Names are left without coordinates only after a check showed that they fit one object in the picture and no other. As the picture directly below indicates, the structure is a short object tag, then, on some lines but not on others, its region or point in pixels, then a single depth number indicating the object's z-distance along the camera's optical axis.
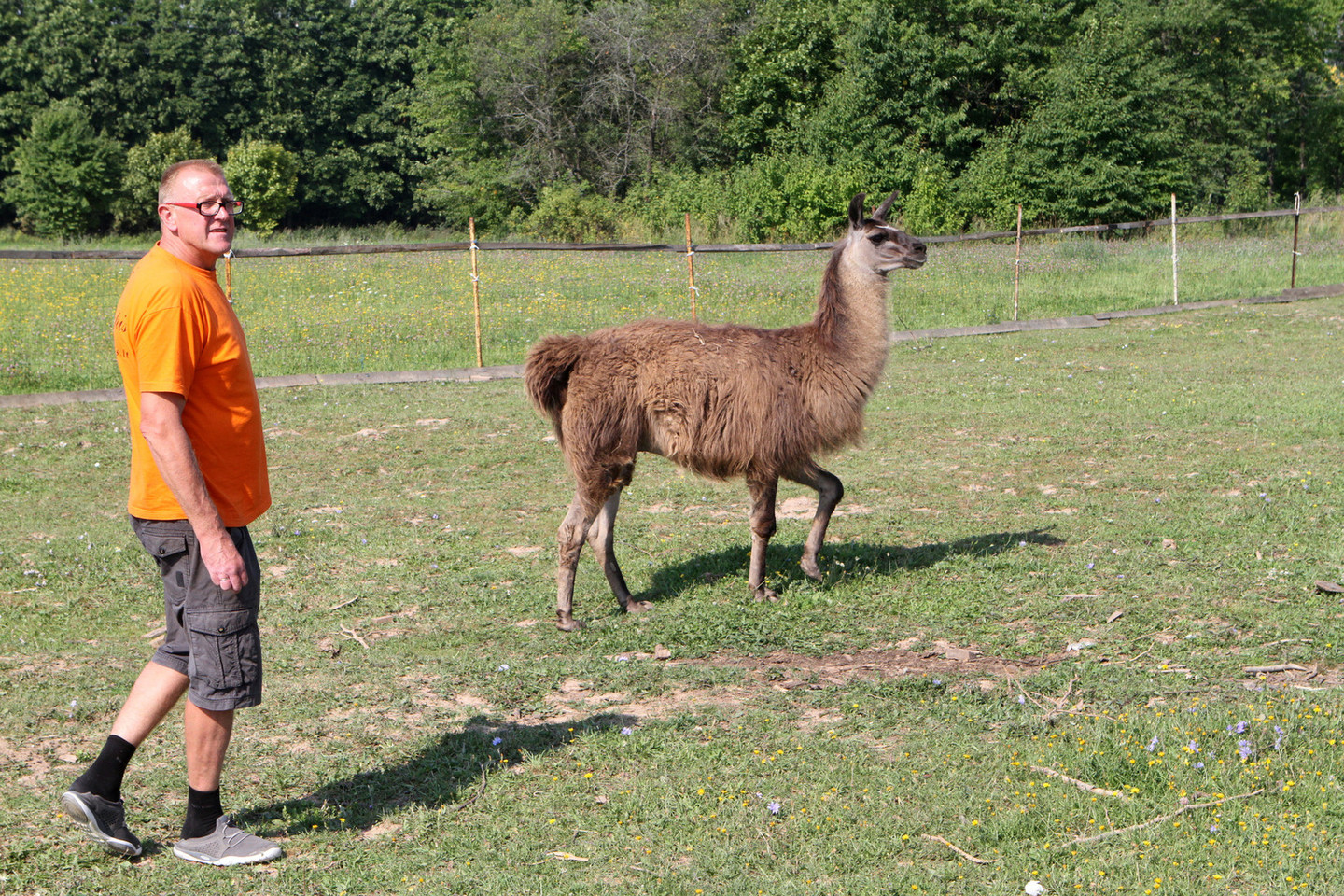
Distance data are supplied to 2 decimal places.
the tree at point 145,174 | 44.84
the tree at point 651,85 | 38.44
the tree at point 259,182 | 45.06
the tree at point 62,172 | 43.38
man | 3.42
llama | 6.14
